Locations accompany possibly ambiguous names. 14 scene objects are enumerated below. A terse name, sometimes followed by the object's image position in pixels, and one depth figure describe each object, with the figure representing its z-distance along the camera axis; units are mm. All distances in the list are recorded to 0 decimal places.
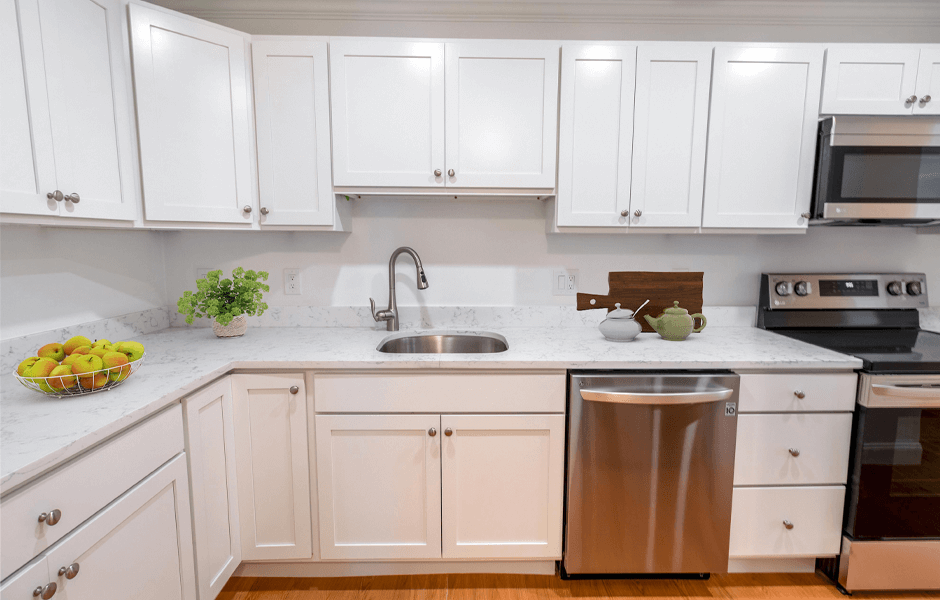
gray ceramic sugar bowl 1745
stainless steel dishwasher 1512
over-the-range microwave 1673
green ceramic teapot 1800
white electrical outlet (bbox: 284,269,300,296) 2111
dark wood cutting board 2109
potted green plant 1753
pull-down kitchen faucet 1981
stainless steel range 1485
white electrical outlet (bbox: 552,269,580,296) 2131
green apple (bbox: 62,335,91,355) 1196
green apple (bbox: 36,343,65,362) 1165
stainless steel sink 1998
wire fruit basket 1091
